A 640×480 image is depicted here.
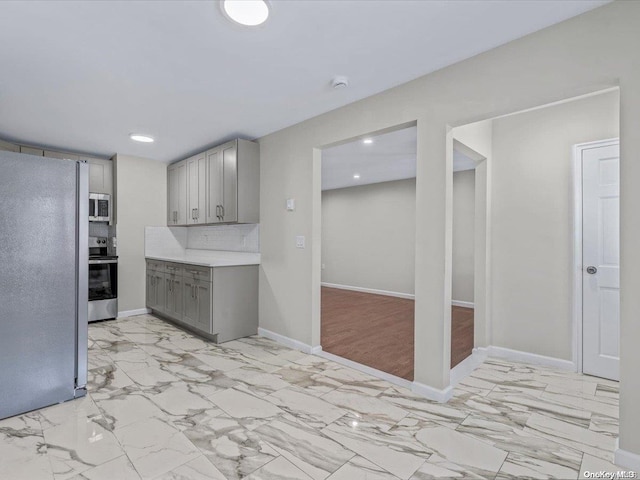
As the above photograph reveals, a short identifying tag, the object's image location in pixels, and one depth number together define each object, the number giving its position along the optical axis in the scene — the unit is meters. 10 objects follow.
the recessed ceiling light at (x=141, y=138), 3.92
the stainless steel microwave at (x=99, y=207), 4.66
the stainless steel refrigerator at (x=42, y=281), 2.17
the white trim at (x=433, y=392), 2.43
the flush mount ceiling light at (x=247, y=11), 1.74
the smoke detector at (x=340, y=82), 2.56
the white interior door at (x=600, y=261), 2.81
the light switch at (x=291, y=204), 3.63
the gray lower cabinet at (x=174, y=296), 4.18
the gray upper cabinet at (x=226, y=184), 3.90
